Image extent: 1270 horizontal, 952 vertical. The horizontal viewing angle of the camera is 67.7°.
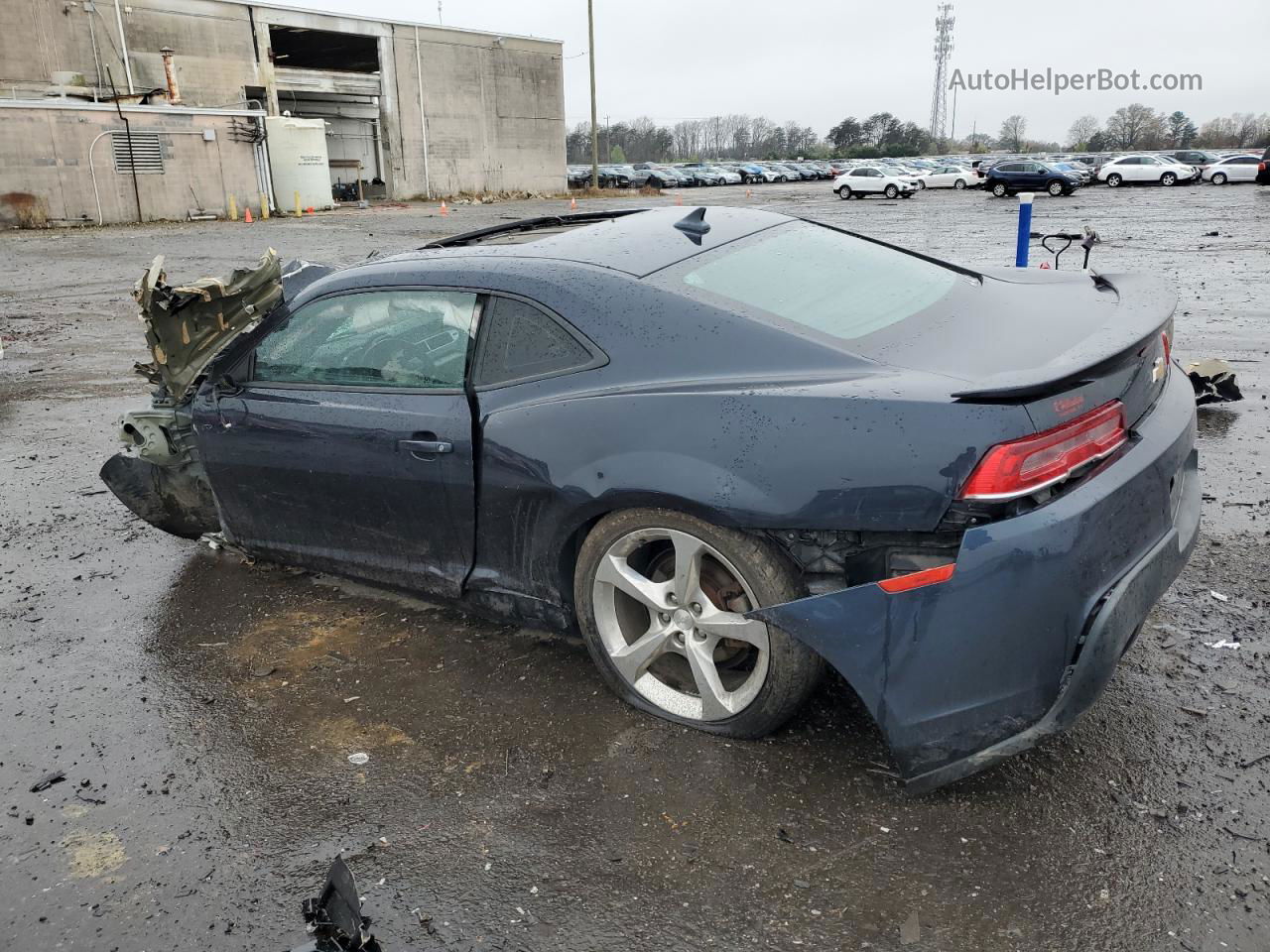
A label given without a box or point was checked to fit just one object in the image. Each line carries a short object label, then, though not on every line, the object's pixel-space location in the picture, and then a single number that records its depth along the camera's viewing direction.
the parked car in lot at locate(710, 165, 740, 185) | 61.00
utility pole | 51.59
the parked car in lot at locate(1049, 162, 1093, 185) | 39.33
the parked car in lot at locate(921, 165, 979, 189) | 46.06
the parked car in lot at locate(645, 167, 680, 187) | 57.81
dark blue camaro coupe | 2.38
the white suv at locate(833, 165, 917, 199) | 41.28
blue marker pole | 7.77
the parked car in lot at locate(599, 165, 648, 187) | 58.03
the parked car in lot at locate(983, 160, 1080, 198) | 36.91
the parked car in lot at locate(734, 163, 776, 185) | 63.50
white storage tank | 37.19
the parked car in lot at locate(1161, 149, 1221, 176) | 44.35
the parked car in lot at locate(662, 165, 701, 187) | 59.41
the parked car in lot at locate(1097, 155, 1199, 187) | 40.19
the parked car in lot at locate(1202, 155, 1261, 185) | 38.70
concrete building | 30.38
